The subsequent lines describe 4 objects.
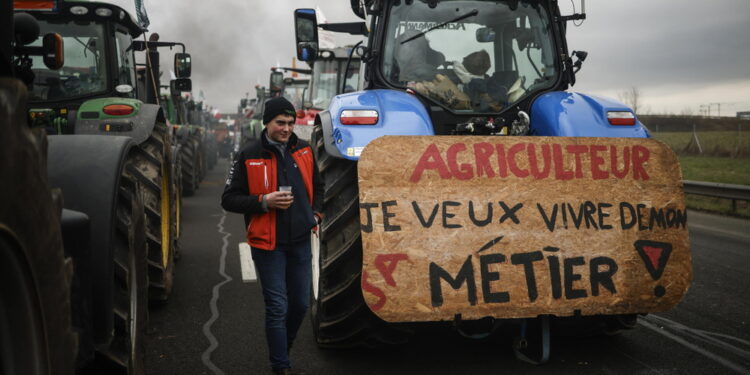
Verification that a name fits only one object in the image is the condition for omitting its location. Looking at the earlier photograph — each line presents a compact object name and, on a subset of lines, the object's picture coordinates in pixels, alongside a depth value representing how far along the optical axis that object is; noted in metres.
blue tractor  4.70
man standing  4.55
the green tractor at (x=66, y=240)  1.95
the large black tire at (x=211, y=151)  29.49
